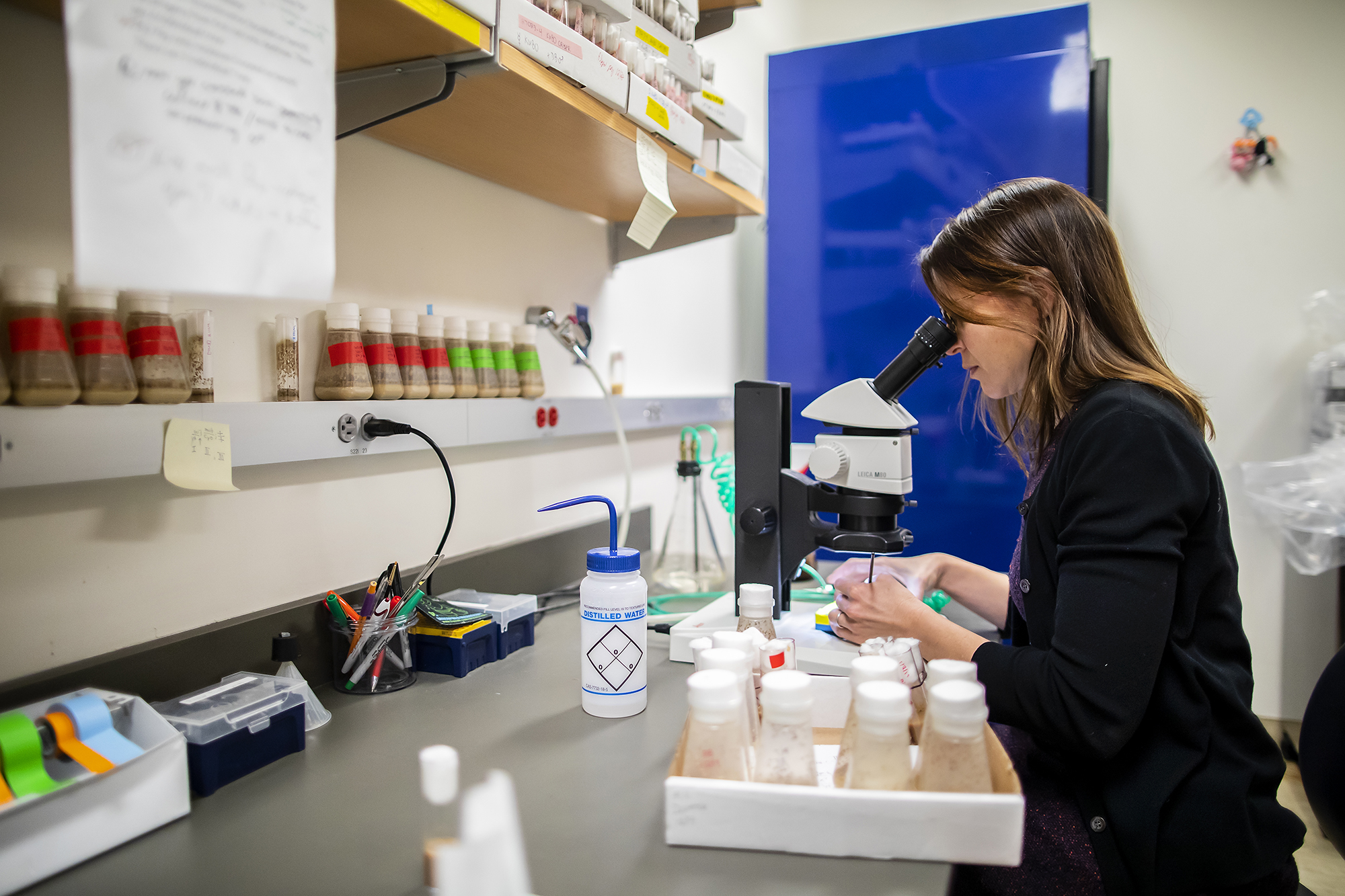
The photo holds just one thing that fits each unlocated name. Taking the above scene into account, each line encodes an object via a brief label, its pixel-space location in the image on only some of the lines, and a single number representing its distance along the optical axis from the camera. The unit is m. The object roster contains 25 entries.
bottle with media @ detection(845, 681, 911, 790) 0.64
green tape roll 0.61
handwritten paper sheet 0.53
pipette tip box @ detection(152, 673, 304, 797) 0.73
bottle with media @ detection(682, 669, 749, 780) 0.66
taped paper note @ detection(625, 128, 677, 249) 1.17
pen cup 0.99
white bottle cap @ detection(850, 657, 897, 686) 0.69
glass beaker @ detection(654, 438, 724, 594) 1.56
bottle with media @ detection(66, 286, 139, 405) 0.76
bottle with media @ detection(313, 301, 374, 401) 1.05
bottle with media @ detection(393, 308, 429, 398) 1.14
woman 0.82
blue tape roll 0.66
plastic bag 2.29
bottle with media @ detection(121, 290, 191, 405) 0.81
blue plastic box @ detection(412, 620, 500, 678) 1.06
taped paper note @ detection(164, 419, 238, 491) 0.82
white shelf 0.71
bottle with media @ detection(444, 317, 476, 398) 1.23
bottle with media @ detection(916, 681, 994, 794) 0.64
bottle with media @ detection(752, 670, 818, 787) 0.65
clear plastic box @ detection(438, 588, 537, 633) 1.13
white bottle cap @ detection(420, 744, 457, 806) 0.43
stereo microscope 1.02
